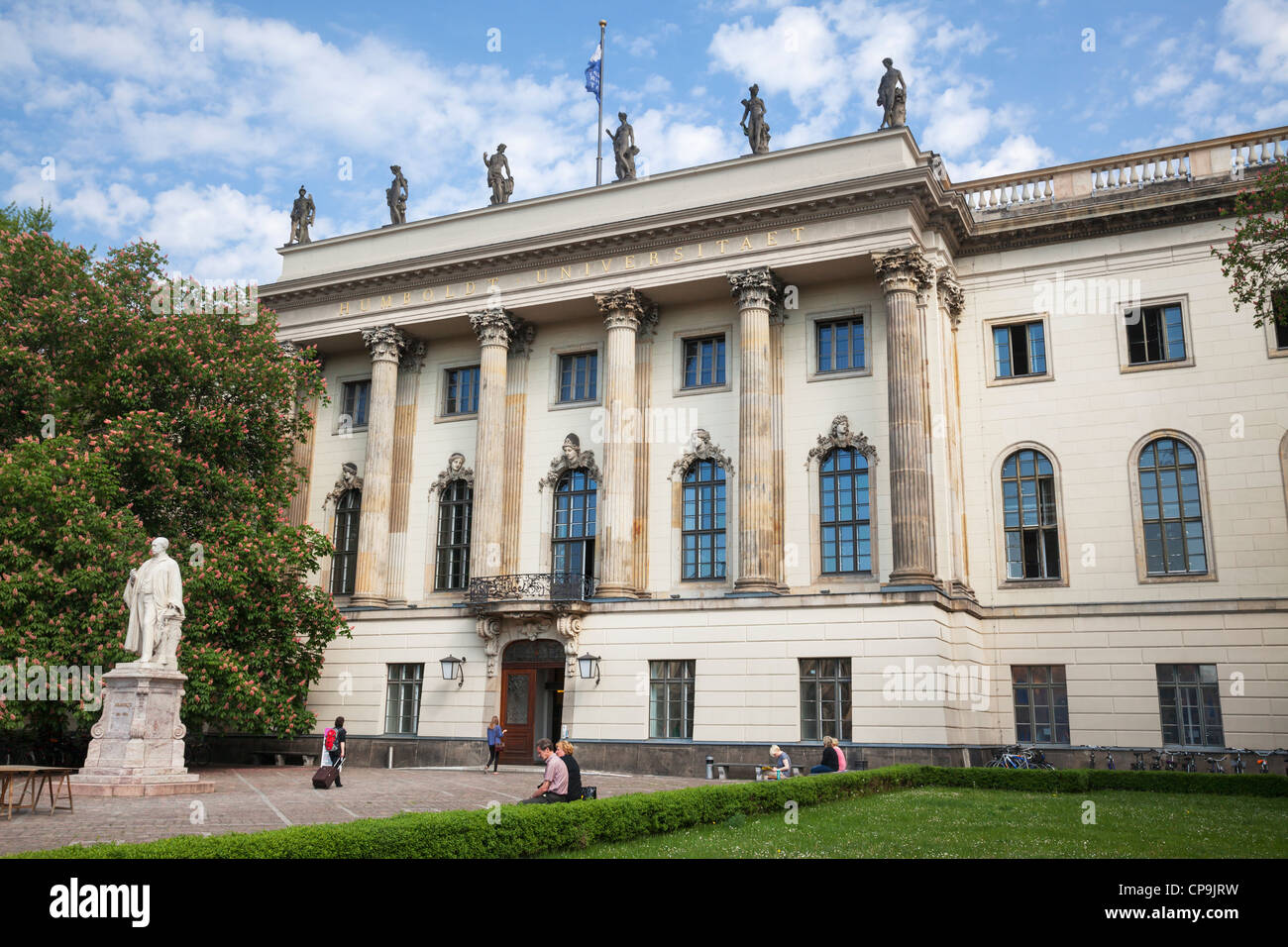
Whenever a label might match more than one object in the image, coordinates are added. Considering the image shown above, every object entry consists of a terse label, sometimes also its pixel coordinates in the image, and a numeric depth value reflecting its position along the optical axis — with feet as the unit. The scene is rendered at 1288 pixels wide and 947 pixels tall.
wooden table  53.52
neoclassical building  99.09
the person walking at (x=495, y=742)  100.83
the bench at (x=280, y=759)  114.42
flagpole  135.95
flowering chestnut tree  86.43
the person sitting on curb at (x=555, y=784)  51.03
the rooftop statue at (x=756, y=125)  116.06
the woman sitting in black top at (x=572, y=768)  51.83
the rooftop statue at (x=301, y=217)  139.44
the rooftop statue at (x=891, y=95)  110.11
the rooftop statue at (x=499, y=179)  129.59
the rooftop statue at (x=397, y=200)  134.72
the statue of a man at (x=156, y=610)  70.08
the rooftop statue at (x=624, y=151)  121.60
